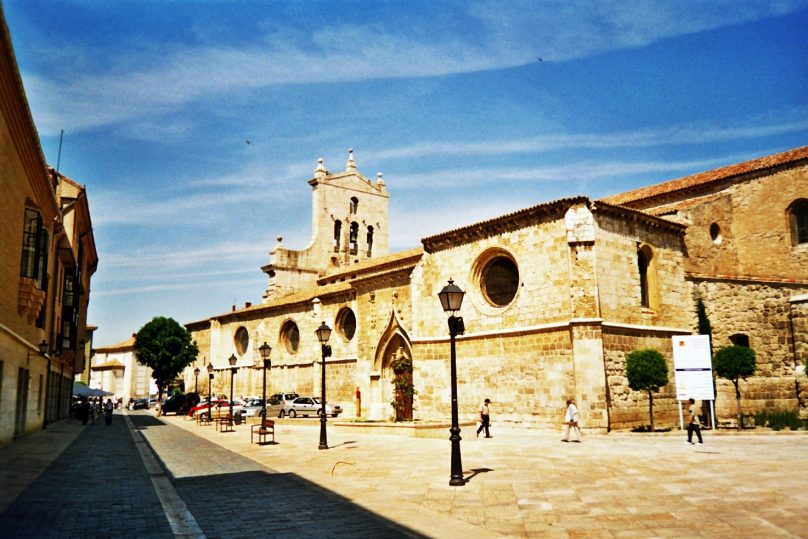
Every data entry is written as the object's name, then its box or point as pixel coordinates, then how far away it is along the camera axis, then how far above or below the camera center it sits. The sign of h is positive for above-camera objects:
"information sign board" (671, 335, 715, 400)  19.72 -0.14
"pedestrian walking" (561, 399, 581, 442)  18.81 -1.67
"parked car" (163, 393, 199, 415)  50.30 -2.62
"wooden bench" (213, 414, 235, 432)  29.73 -2.63
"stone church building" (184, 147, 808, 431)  21.75 +2.71
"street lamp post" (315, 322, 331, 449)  18.69 +0.97
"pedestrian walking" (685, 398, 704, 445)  16.34 -1.70
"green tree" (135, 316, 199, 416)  57.97 +2.30
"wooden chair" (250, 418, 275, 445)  20.83 -2.02
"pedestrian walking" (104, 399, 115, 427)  35.97 -2.43
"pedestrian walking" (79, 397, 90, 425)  35.72 -2.28
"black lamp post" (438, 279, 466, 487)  11.03 +0.78
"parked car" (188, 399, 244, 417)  40.04 -2.53
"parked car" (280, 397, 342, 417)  37.22 -2.29
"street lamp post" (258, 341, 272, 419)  25.01 +0.86
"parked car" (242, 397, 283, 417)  37.56 -2.35
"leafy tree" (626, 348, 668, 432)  20.83 -0.20
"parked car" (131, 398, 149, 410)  70.06 -3.76
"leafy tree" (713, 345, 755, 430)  22.42 +0.01
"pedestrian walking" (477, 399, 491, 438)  20.36 -1.68
